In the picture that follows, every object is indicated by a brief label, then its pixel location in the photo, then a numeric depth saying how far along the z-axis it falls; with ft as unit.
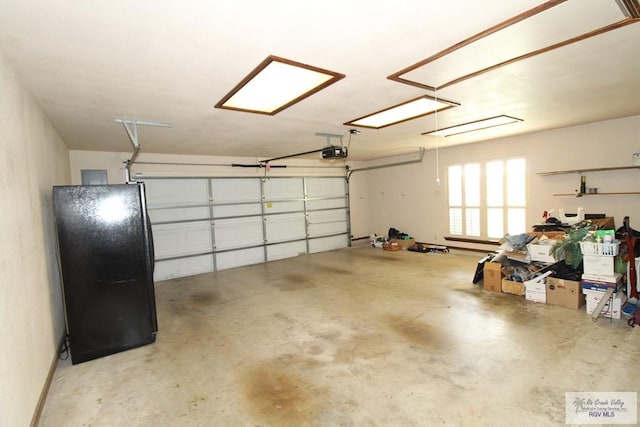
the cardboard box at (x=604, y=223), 14.32
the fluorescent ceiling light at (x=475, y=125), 14.49
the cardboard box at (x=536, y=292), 12.76
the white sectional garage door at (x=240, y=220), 20.26
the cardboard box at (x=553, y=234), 13.76
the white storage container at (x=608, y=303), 10.98
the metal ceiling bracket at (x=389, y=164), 24.70
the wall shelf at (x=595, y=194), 15.45
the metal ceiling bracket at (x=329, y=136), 15.82
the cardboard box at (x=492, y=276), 14.43
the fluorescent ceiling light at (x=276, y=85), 7.64
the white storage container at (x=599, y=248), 11.05
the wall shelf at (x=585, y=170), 15.42
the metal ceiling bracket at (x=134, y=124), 11.84
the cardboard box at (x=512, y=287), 13.70
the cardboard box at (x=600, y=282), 11.04
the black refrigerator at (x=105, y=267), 9.62
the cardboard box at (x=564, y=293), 11.98
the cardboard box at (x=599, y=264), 11.13
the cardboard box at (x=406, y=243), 25.57
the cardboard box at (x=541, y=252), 13.41
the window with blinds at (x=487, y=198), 19.86
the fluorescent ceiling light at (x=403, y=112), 11.05
